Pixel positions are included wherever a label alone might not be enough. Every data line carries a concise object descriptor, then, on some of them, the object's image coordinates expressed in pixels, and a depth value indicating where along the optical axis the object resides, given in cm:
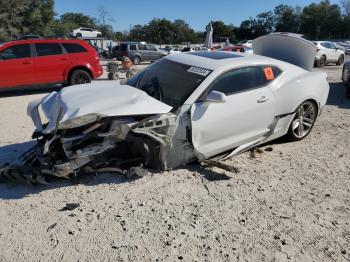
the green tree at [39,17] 5178
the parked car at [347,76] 959
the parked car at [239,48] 1991
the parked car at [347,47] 3647
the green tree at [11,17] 4616
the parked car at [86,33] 4131
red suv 1024
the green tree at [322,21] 7875
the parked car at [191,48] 2740
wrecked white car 408
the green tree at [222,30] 8988
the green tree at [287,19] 8881
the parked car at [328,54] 1977
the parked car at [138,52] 2630
